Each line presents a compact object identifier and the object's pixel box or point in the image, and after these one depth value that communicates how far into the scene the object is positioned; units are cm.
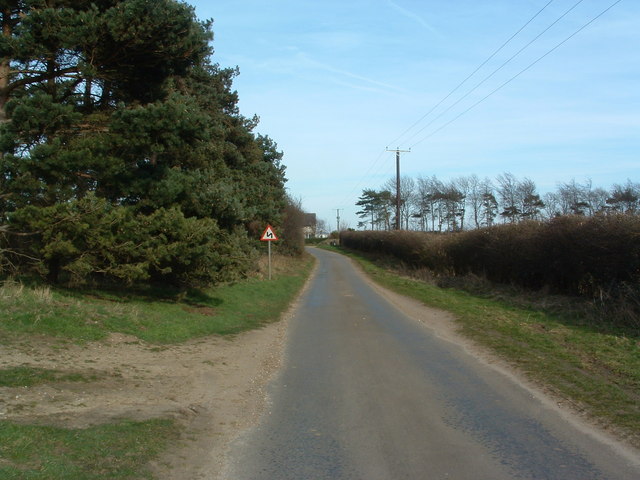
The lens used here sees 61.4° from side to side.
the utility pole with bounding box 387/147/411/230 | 4788
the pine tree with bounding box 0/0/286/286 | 1168
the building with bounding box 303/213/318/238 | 13158
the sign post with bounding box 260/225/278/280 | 2794
